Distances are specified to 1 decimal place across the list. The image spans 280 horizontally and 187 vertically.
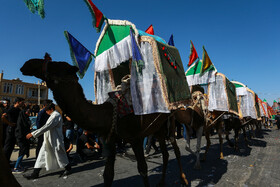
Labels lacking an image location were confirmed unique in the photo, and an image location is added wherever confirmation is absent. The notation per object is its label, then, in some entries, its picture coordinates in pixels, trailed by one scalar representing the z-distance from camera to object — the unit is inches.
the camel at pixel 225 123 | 275.1
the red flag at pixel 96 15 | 133.6
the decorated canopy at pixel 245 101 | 335.6
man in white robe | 196.2
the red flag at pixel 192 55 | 232.8
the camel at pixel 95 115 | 98.9
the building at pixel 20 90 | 1755.7
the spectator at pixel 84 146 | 284.5
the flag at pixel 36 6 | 100.0
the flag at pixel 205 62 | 227.8
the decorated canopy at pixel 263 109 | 585.9
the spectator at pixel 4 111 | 233.5
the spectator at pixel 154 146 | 329.0
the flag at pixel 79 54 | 139.5
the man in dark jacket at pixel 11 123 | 229.5
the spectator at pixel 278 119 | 861.5
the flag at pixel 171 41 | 206.4
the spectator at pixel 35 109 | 604.8
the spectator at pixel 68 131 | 270.6
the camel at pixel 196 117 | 214.4
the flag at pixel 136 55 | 120.1
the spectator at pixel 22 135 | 222.7
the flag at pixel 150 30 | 211.2
